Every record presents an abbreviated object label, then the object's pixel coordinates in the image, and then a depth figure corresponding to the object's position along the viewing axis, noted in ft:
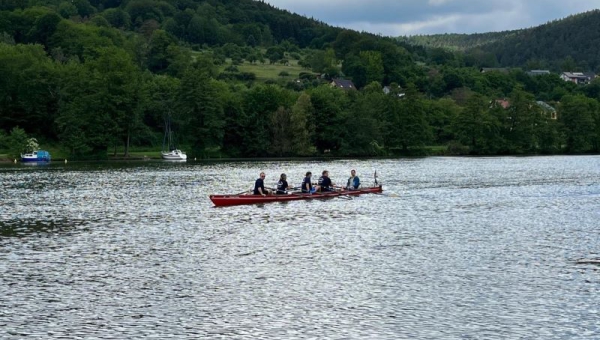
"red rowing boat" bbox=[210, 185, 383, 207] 192.52
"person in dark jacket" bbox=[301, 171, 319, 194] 210.59
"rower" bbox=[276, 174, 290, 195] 203.10
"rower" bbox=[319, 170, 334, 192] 213.46
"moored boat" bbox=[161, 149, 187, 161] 449.06
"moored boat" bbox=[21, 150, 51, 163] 414.62
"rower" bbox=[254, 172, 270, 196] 199.35
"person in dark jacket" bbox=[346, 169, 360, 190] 221.25
